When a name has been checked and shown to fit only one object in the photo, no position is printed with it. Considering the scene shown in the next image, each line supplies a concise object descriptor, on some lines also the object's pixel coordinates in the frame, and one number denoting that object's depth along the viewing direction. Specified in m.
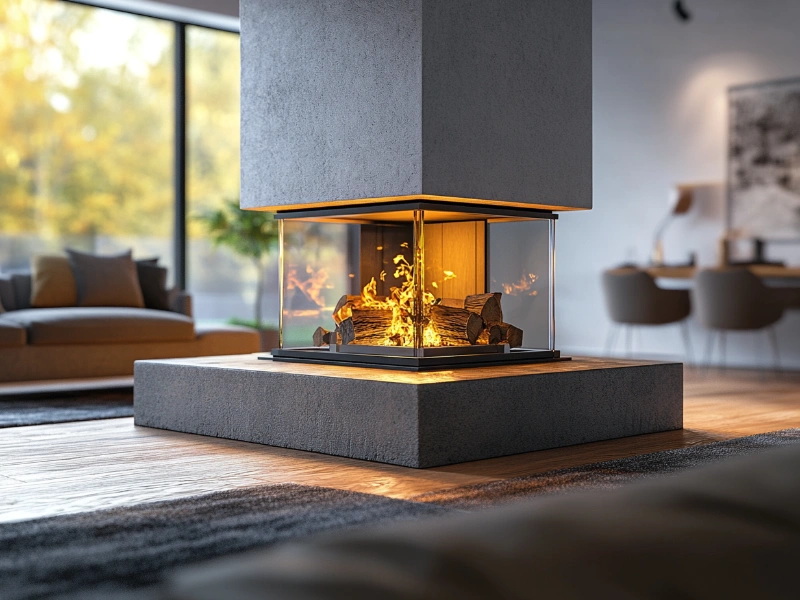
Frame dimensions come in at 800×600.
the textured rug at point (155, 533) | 1.85
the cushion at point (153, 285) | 7.16
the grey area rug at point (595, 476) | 2.63
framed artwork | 7.92
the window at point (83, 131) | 7.96
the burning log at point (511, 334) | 4.02
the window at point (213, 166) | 8.74
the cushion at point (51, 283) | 6.66
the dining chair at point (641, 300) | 7.76
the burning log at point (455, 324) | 3.82
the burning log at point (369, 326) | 3.89
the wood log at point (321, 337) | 4.05
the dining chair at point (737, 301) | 7.10
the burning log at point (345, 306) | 4.00
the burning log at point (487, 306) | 3.91
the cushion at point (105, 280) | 6.79
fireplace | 3.46
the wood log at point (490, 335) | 3.97
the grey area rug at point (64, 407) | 4.41
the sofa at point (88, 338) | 6.02
